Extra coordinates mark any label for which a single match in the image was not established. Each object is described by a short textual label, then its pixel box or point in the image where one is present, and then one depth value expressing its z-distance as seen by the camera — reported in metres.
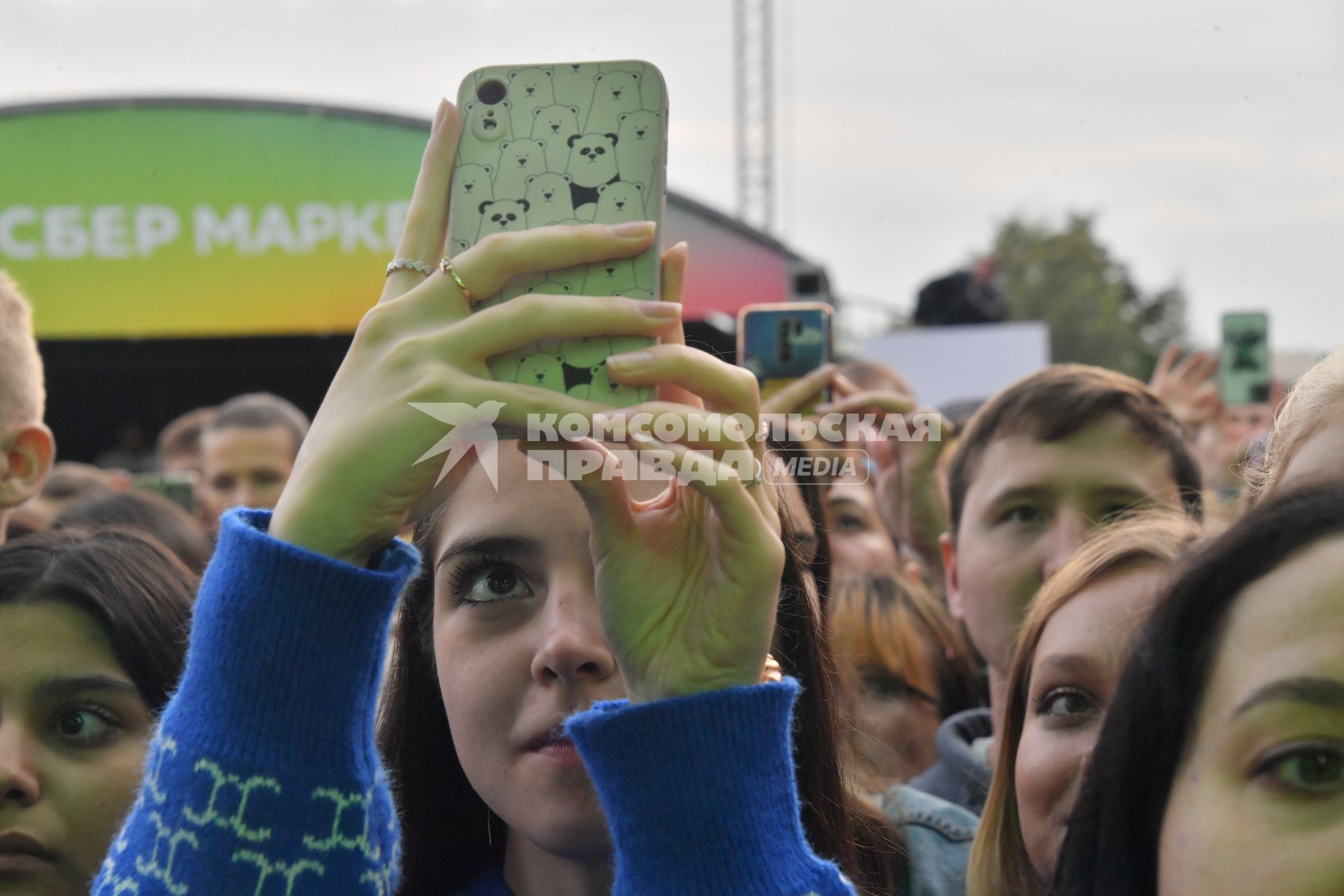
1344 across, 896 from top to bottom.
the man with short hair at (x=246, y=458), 5.01
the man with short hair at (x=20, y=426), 2.30
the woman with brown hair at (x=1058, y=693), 1.86
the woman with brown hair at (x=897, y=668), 3.16
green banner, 7.14
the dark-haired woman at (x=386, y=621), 1.19
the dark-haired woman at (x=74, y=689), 1.73
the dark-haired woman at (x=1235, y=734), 1.00
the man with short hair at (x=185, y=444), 6.07
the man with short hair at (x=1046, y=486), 2.69
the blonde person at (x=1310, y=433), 1.60
